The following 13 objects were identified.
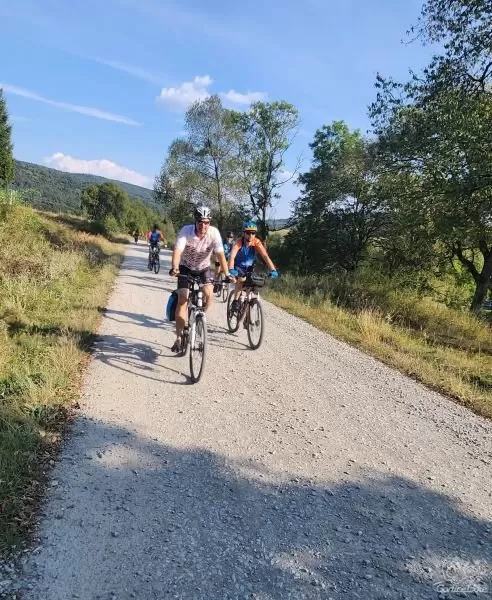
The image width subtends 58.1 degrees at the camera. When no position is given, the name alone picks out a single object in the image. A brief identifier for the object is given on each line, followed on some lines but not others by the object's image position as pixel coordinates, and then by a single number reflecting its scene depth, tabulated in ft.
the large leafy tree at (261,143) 105.50
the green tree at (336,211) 73.62
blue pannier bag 21.72
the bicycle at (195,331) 19.48
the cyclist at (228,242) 50.85
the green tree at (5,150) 139.23
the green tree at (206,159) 102.06
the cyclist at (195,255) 20.32
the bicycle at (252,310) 26.13
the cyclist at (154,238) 65.21
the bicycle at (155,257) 65.77
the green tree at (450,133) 33.91
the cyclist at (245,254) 27.61
